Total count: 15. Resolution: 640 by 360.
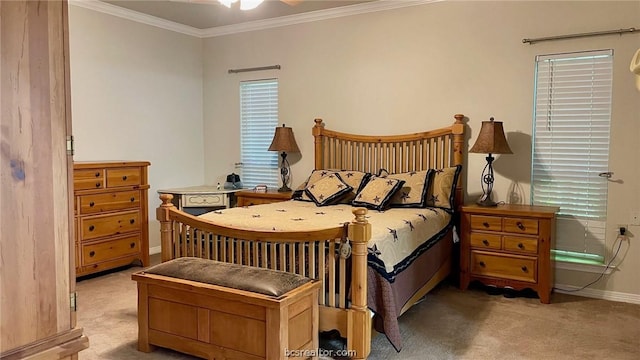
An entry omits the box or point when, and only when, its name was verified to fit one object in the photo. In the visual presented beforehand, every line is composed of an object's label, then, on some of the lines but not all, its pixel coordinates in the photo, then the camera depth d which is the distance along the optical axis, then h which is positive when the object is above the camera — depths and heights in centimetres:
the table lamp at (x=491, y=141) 405 +7
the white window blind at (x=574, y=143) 398 +6
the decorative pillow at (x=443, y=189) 427 -34
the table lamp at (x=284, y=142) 531 +8
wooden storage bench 251 -86
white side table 532 -54
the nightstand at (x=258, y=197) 513 -50
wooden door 141 -11
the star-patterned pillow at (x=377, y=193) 409 -36
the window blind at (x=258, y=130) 574 +22
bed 275 -66
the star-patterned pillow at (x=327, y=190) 439 -36
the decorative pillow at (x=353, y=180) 447 -28
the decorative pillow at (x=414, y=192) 418 -36
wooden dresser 435 -61
